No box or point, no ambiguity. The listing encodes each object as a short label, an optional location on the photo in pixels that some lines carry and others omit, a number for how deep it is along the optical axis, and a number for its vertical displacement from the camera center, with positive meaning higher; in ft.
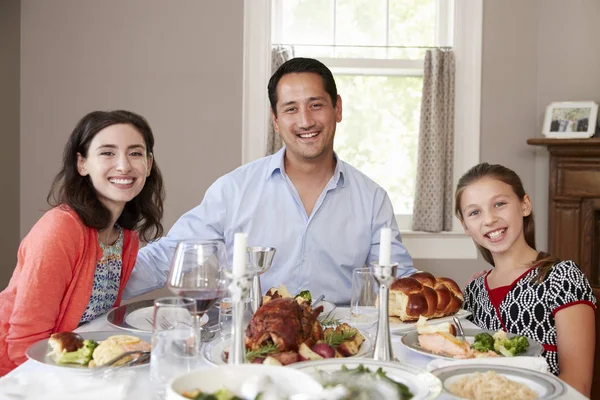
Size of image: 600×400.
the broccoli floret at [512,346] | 4.64 -1.08
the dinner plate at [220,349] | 4.14 -1.06
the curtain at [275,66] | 14.03 +2.48
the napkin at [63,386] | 3.75 -1.18
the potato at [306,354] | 3.99 -0.99
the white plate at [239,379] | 3.04 -0.89
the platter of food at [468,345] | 4.61 -1.09
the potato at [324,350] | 4.05 -0.99
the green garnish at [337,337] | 4.41 -0.99
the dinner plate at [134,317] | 5.36 -1.13
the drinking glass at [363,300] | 4.58 -0.77
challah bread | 5.75 -0.95
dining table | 3.79 -1.18
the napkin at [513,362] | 4.23 -1.08
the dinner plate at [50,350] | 4.20 -1.13
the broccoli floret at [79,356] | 4.33 -1.12
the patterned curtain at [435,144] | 14.26 +0.93
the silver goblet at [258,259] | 5.14 -0.57
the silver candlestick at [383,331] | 4.14 -0.88
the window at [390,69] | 14.52 +2.56
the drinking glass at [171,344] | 3.65 -0.87
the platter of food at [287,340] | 4.00 -0.96
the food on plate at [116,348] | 4.23 -1.06
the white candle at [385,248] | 4.01 -0.36
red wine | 3.82 -0.63
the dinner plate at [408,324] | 5.48 -1.14
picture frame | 13.83 +1.46
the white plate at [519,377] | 3.63 -1.06
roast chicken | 4.05 -0.86
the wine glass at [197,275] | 3.81 -0.51
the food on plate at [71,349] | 4.34 -1.08
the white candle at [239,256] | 3.71 -0.39
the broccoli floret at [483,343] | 4.75 -1.09
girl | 6.09 -0.91
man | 8.12 -0.24
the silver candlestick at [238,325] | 3.75 -0.78
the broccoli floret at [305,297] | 5.36 -0.91
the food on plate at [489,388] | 3.58 -1.07
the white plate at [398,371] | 3.22 -0.95
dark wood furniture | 14.03 -0.29
